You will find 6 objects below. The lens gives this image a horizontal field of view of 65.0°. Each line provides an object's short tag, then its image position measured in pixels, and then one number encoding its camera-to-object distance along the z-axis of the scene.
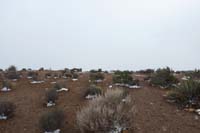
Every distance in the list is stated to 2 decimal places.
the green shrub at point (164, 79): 8.13
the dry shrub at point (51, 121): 5.11
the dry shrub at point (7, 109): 5.97
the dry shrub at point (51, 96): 6.71
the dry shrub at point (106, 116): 4.83
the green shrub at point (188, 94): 6.38
